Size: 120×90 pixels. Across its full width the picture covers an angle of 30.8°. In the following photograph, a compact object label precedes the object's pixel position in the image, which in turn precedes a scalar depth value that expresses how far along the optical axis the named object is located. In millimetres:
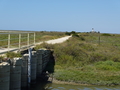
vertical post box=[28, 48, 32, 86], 11836
